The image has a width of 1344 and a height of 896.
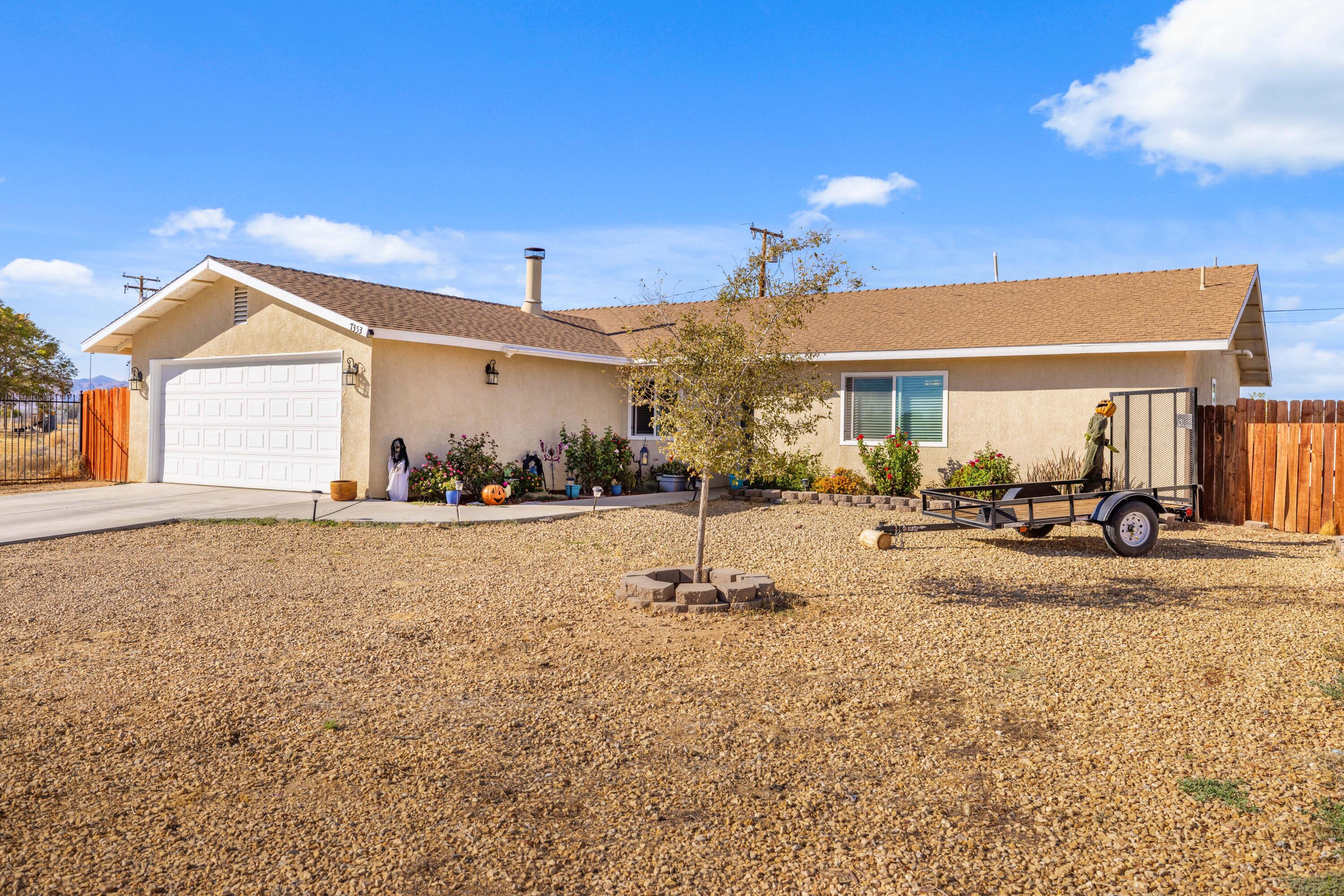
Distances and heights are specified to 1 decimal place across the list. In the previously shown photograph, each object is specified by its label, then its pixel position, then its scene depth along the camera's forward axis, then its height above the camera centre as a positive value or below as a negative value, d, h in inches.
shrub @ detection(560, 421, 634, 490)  636.7 -3.4
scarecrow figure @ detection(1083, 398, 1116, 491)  435.2 +13.5
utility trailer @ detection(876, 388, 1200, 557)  378.0 -15.7
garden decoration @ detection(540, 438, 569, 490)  633.6 +1.4
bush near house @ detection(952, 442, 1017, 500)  546.6 -5.9
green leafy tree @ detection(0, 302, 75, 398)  1162.0 +125.5
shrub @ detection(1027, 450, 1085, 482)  546.6 -3.7
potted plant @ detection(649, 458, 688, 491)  666.8 -14.7
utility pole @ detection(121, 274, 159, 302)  1393.9 +261.2
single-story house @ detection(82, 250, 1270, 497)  537.6 +62.3
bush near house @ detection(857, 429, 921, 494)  573.6 -3.8
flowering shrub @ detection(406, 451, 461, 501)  542.6 -17.3
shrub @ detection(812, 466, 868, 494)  586.9 -17.0
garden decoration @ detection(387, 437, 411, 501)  535.5 -13.8
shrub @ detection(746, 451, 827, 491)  604.4 -10.2
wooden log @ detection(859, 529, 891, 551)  397.4 -37.2
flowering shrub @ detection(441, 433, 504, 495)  557.6 -5.8
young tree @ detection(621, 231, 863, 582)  284.7 +28.1
